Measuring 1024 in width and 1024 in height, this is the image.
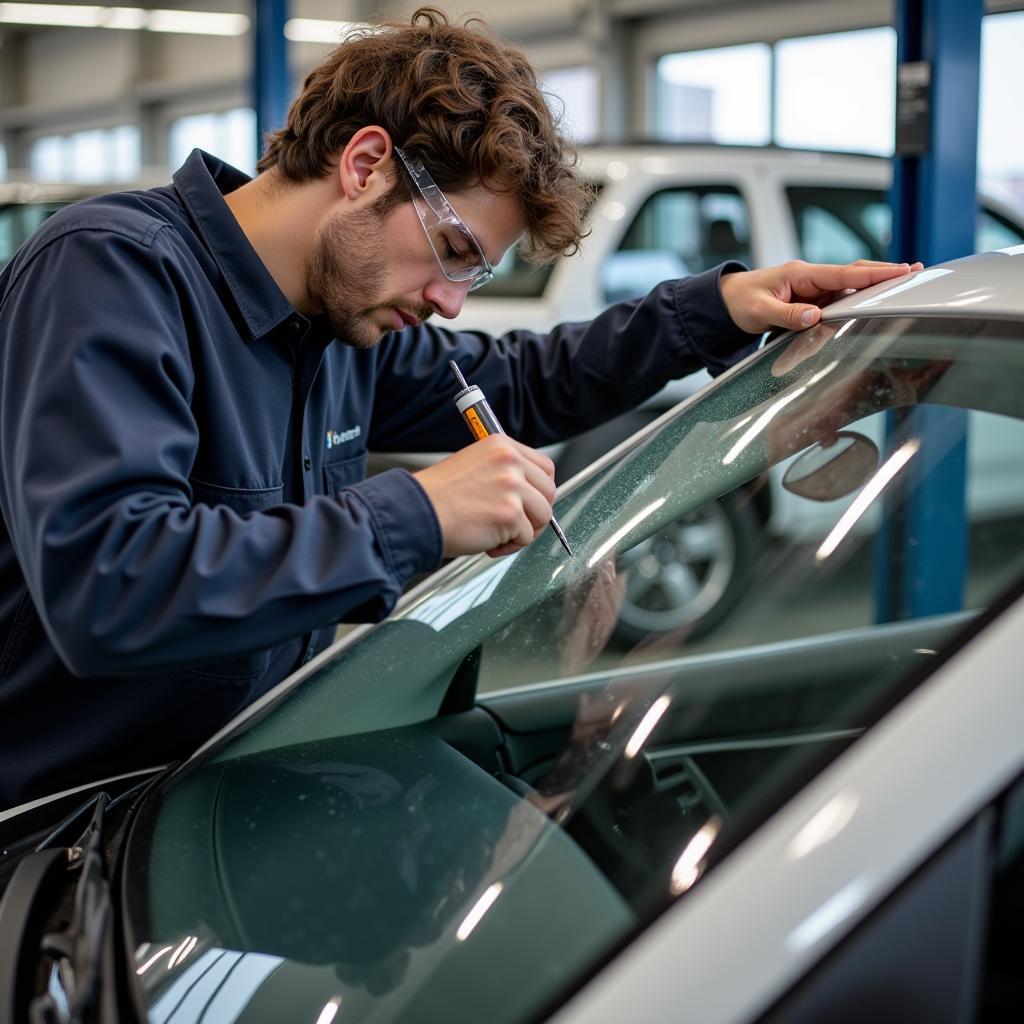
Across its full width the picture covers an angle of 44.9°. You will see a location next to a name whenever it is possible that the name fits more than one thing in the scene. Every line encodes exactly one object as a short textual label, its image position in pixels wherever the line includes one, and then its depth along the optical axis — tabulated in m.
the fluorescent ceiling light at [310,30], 11.74
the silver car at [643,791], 0.85
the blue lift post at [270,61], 4.77
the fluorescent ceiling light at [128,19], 12.71
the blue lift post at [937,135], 2.56
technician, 1.16
